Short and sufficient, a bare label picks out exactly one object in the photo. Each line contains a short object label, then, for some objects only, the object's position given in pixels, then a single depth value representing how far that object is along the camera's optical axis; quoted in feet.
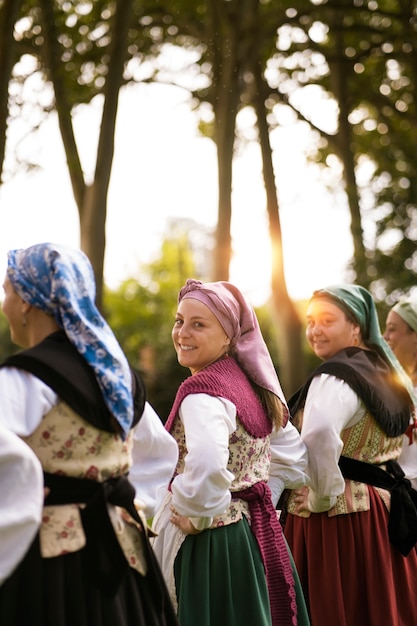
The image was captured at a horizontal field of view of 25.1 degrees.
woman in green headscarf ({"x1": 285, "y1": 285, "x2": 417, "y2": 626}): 13.98
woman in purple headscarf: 11.18
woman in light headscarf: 17.78
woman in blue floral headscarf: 8.35
